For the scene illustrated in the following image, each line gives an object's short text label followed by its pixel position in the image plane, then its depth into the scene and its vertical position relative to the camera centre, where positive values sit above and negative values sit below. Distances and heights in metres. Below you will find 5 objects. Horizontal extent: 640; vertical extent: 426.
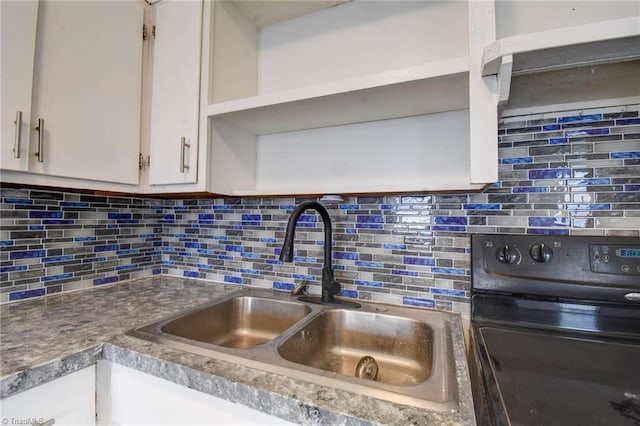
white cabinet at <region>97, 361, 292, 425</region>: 0.57 -0.40
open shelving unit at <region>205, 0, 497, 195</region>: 0.88 +0.39
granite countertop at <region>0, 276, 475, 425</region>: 0.48 -0.30
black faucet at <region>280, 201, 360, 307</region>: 1.01 -0.18
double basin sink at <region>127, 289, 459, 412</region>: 0.55 -0.32
